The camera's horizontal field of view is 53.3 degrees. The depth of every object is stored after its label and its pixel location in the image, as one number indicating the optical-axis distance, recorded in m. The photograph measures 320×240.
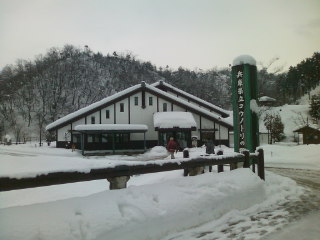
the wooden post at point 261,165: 9.73
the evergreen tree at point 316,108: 53.38
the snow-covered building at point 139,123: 34.06
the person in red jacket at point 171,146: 18.98
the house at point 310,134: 44.34
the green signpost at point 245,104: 10.85
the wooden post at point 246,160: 8.85
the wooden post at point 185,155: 10.98
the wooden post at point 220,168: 9.03
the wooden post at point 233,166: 8.54
